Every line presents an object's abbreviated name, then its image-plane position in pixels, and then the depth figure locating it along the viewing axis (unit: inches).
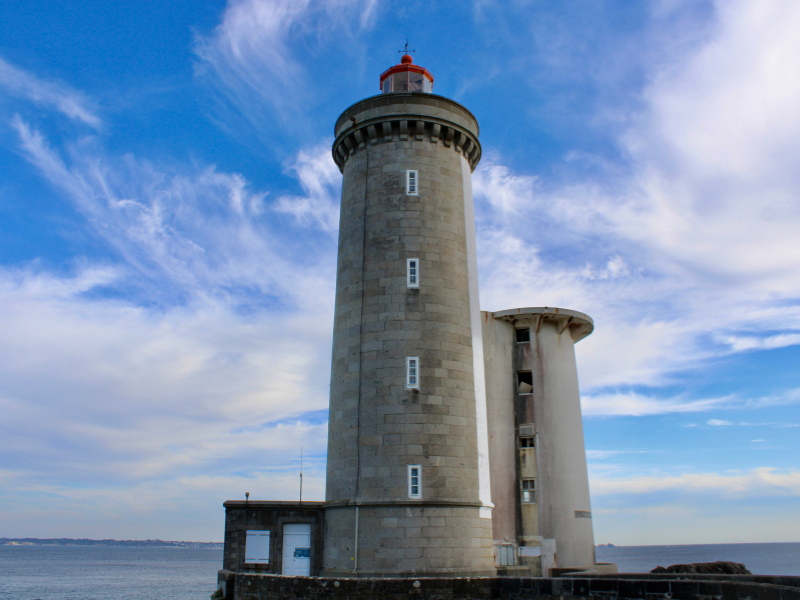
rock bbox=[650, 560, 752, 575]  719.1
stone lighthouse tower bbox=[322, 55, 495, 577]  650.8
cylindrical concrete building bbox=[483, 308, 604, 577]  864.3
